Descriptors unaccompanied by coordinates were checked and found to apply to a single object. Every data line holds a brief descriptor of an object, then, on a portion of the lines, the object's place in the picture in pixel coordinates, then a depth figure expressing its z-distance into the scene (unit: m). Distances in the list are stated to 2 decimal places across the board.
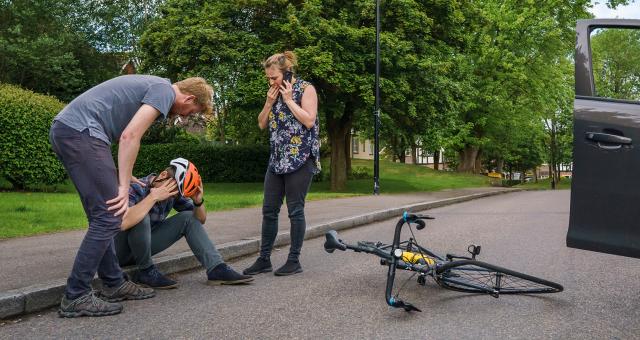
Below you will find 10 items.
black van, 3.57
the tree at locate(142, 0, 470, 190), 18.94
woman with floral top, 5.23
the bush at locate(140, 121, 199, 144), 31.88
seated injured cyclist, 4.51
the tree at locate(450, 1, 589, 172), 31.06
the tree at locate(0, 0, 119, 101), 25.55
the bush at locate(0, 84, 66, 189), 15.09
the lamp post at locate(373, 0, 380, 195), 18.30
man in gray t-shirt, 3.84
